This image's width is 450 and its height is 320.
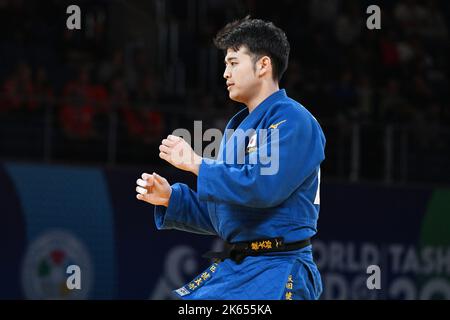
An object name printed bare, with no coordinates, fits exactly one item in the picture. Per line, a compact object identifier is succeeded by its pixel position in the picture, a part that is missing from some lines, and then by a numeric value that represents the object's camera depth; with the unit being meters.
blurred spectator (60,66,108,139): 19.28
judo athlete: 8.05
